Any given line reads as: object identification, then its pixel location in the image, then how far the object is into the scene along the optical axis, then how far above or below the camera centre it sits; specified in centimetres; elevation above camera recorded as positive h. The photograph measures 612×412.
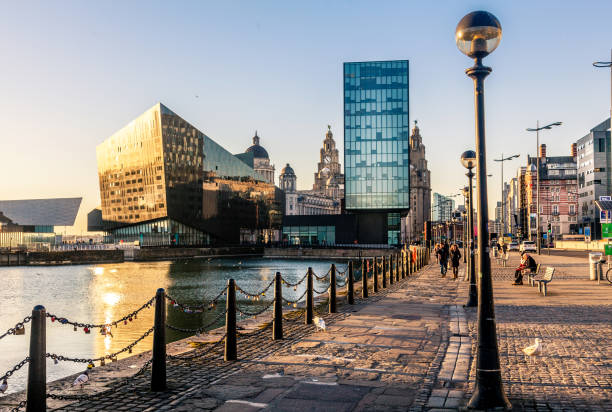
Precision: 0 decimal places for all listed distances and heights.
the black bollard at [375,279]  2060 -152
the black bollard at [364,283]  1850 -149
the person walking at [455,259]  2925 -120
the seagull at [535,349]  873 -173
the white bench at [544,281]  1794 -143
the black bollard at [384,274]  2261 -148
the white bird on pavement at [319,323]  1133 -169
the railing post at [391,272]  2433 -152
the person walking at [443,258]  2980 -117
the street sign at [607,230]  2191 +16
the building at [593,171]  10881 +1230
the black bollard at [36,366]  587 -129
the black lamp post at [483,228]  612 +9
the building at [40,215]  10621 +523
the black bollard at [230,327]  887 -137
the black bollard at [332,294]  1440 -144
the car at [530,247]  6588 -137
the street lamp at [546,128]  4656 +910
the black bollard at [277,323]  1074 -159
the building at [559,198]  13238 +854
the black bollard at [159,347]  709 -136
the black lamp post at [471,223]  1552 +55
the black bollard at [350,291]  1631 -154
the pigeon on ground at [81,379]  729 -178
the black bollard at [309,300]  1259 -139
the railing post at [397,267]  2687 -148
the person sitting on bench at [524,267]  2183 -120
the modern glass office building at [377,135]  9562 +1690
